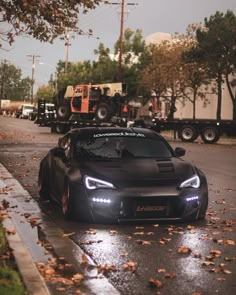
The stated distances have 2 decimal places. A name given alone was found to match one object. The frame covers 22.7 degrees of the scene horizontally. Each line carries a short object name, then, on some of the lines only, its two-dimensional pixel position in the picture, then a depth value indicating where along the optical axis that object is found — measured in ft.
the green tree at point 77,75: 235.69
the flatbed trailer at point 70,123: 109.40
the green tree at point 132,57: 207.21
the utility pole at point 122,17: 168.45
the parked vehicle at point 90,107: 110.32
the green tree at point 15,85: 610.69
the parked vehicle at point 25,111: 268.82
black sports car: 25.95
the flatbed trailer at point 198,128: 106.63
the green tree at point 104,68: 210.59
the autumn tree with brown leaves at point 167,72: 167.02
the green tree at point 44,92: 408.05
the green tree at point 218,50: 142.92
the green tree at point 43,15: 32.19
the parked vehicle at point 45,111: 127.44
